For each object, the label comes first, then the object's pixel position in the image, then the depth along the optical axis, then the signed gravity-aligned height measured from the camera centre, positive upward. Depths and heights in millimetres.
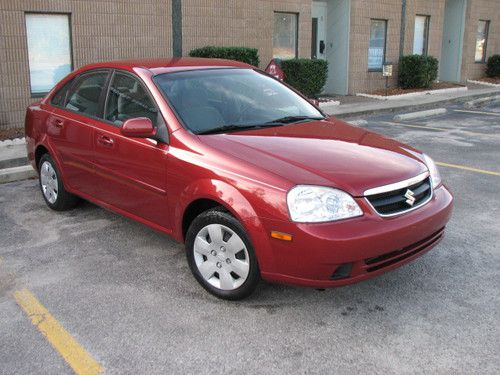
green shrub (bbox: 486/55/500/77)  21562 -650
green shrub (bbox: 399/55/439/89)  17016 -663
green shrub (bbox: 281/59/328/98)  13773 -628
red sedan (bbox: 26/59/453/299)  3443 -837
